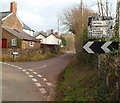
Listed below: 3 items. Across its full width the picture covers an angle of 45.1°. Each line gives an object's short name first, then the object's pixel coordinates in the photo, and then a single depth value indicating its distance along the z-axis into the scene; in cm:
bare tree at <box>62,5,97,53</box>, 1639
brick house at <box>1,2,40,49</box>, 2666
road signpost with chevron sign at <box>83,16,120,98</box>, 442
